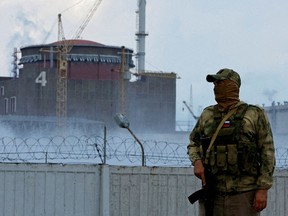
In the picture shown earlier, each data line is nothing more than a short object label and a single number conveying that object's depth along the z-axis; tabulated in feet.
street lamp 62.69
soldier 33.32
